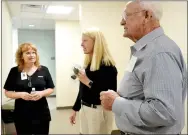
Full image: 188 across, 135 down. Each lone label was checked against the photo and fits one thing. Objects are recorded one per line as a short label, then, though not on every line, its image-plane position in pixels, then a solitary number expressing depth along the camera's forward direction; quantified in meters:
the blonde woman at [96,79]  1.84
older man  0.76
